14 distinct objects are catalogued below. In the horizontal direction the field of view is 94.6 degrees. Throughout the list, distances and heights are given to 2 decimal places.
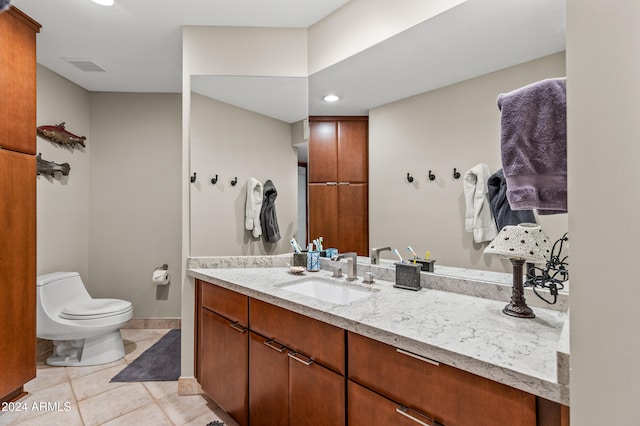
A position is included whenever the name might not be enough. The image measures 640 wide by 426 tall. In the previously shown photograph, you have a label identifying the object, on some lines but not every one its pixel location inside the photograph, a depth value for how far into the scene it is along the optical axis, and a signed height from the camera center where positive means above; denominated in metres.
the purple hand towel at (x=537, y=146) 0.93 +0.22
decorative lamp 1.07 -0.14
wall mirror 1.24 +0.82
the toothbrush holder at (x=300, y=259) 2.04 -0.32
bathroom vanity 0.77 -0.48
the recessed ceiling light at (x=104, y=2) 1.77 +1.28
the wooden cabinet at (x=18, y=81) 1.80 +0.85
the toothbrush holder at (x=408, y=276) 1.47 -0.32
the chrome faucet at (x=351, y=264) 1.73 -0.30
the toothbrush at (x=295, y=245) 2.07 -0.23
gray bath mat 2.21 -1.23
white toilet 2.25 -0.84
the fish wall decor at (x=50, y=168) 2.47 +0.40
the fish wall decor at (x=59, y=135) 2.48 +0.70
